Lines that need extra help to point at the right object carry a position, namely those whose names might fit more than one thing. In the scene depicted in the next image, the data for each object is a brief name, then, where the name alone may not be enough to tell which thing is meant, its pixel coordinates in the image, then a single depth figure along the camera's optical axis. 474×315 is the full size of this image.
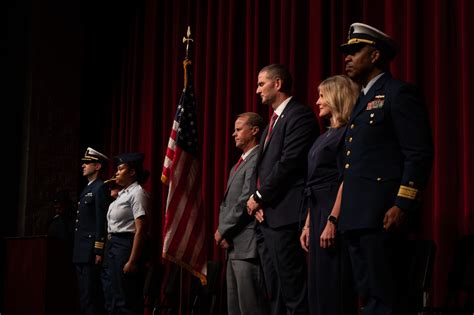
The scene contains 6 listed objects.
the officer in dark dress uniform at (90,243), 5.75
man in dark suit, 3.65
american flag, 5.02
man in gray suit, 4.00
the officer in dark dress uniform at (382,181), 2.68
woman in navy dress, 3.23
